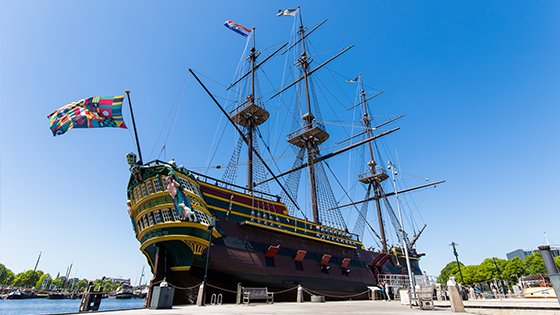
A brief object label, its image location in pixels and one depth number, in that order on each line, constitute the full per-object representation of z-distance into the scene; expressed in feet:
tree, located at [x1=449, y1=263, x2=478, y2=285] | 208.94
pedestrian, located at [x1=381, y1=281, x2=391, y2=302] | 66.58
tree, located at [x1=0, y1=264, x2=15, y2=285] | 214.48
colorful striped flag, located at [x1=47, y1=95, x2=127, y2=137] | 37.35
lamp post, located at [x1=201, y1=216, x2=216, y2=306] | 36.50
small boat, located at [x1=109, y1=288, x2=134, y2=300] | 239.91
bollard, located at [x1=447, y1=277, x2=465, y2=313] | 25.93
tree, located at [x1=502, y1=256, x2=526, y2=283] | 179.51
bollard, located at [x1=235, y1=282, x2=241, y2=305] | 39.24
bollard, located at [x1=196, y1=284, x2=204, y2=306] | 35.78
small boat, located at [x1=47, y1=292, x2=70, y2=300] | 198.59
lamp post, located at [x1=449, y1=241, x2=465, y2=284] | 105.54
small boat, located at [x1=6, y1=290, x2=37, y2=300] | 173.39
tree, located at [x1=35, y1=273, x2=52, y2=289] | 246.68
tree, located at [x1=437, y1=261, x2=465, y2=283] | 270.14
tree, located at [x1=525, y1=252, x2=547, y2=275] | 169.58
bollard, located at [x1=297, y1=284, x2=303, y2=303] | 46.94
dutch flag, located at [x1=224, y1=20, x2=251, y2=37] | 75.51
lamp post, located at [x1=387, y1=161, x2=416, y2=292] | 54.75
